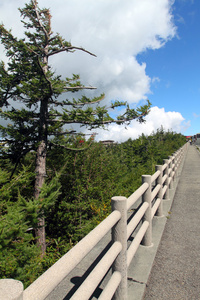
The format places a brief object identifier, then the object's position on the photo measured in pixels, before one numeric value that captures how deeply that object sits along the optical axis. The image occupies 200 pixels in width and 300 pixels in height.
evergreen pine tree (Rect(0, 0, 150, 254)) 7.94
